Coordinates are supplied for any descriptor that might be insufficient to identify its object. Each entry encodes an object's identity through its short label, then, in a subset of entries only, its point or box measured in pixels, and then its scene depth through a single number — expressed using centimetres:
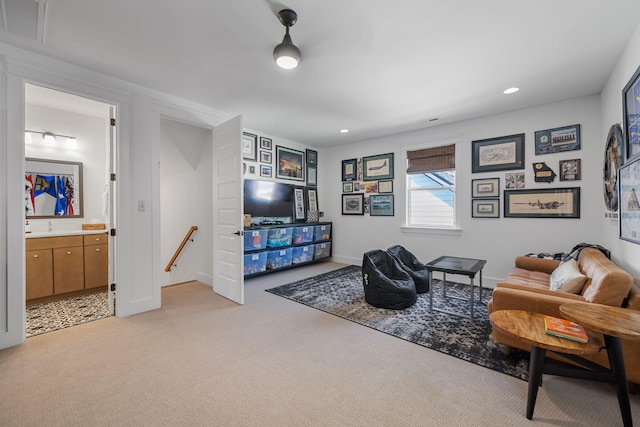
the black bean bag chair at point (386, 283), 323
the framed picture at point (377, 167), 526
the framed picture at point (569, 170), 351
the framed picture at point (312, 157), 601
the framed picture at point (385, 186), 525
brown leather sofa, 174
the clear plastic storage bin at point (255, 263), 441
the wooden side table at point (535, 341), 140
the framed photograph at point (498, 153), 391
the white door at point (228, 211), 342
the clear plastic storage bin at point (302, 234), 525
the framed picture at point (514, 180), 389
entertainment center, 453
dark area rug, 222
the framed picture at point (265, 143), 507
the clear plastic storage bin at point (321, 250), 569
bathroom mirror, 377
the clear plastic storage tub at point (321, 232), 568
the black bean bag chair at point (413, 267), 380
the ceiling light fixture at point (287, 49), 197
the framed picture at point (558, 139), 352
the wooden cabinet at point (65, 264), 338
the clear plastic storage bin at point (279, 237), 479
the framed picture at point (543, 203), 356
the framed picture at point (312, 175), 601
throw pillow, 221
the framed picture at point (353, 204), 568
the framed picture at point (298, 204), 561
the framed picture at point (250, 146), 477
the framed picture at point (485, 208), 409
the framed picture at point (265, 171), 508
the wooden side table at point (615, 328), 138
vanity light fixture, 370
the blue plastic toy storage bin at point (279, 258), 477
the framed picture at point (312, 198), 595
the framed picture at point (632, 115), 208
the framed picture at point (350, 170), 577
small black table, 292
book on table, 147
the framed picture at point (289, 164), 539
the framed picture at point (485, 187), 409
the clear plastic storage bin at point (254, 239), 439
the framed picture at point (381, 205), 525
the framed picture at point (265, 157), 507
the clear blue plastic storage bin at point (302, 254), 521
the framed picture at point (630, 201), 205
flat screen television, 482
